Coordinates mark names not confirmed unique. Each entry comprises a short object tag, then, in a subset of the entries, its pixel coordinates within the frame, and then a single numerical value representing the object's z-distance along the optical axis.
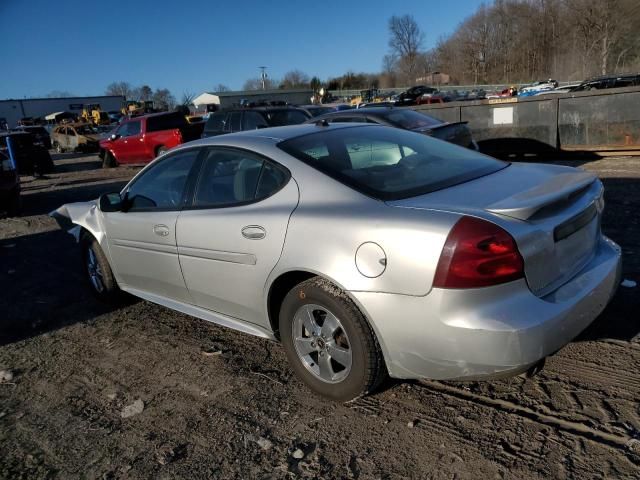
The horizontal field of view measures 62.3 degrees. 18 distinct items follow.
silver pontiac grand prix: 2.38
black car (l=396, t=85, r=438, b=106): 41.84
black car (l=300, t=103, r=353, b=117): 14.01
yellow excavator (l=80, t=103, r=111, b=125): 49.11
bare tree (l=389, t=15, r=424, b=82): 107.38
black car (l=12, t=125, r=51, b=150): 23.82
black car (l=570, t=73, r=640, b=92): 26.77
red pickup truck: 15.79
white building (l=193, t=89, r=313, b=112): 74.38
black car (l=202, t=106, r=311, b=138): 11.66
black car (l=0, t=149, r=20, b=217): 10.05
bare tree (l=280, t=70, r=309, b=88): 109.96
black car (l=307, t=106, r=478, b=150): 8.20
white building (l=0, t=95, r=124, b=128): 78.60
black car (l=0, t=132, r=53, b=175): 16.08
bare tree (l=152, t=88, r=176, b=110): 104.69
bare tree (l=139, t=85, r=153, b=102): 99.15
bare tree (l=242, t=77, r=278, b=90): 111.78
